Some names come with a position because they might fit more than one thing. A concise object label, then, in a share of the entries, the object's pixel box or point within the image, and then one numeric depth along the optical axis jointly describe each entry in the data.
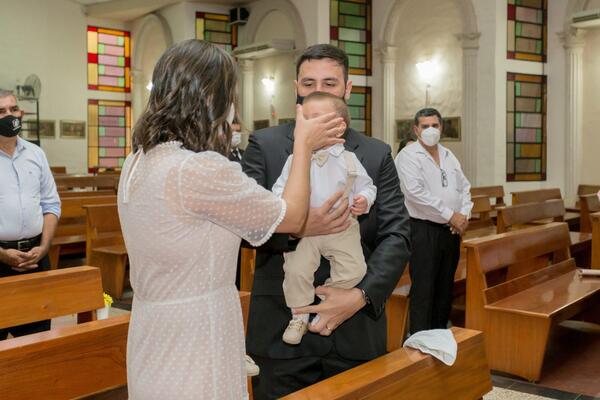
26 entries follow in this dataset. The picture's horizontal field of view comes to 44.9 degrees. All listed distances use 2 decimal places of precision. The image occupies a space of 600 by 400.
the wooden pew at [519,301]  4.59
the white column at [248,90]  15.81
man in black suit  2.19
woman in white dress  1.66
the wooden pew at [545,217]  6.98
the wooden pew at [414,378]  1.95
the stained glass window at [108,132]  19.17
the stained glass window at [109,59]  19.22
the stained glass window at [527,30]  12.09
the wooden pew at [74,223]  8.26
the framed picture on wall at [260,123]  15.69
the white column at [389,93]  14.03
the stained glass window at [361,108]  14.26
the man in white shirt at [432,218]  5.21
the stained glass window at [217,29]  16.23
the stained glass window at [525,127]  12.16
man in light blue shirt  4.29
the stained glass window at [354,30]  13.91
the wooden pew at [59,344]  2.51
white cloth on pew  2.25
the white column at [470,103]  12.11
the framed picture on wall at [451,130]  12.67
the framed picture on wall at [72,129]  18.62
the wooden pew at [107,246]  7.21
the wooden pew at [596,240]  6.45
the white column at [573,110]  12.09
